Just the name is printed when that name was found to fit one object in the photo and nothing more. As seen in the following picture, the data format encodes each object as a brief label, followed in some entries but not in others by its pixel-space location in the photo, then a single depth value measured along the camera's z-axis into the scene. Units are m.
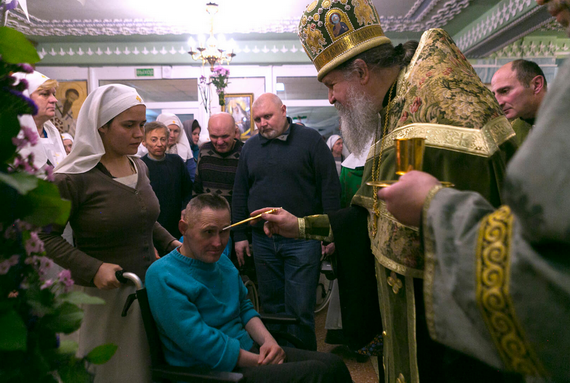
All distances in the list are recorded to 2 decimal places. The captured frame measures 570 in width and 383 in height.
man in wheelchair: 1.67
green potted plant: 0.63
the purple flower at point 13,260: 0.65
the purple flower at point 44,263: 0.71
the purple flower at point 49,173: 0.70
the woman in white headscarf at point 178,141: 4.71
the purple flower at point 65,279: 0.73
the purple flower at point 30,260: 0.68
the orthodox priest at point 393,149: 1.22
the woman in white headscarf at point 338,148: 6.34
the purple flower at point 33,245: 0.69
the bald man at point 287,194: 3.06
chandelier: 5.34
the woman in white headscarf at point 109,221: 1.77
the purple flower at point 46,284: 0.71
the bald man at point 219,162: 3.67
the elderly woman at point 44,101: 2.81
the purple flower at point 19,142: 0.64
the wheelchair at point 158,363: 1.49
